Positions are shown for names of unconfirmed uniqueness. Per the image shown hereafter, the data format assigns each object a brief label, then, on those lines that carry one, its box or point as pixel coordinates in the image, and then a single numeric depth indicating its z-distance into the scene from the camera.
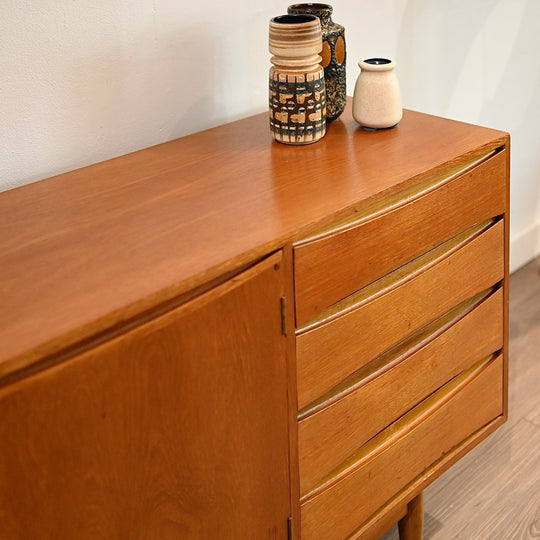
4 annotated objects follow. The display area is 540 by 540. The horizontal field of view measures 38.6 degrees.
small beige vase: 1.40
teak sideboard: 0.90
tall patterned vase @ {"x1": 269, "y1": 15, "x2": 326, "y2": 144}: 1.29
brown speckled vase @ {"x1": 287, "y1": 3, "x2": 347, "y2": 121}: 1.39
